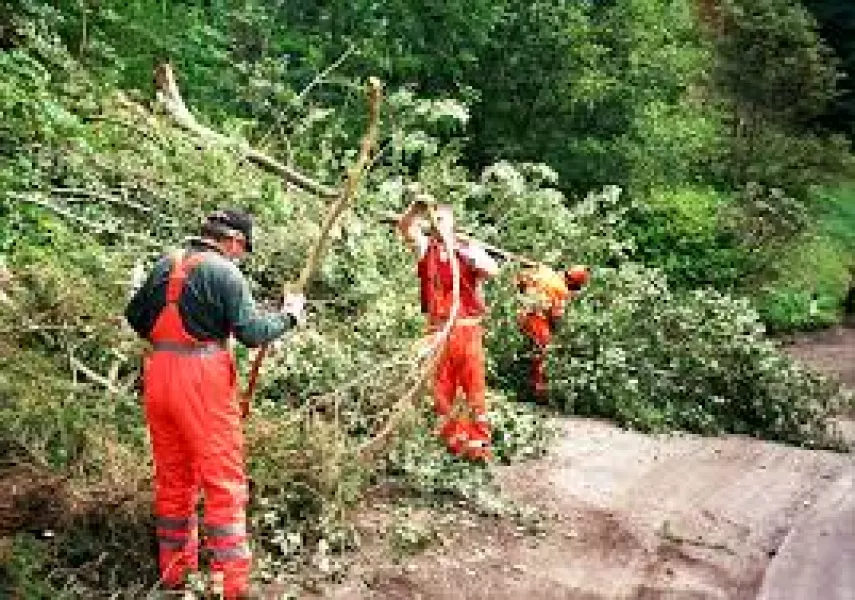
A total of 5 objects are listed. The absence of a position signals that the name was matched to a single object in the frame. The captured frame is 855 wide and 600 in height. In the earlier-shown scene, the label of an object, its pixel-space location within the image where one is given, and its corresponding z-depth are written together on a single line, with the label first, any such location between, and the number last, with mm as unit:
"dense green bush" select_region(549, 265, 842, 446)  11758
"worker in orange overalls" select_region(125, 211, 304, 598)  6734
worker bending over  11008
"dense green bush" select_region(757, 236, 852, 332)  19500
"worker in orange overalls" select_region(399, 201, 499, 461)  9344
